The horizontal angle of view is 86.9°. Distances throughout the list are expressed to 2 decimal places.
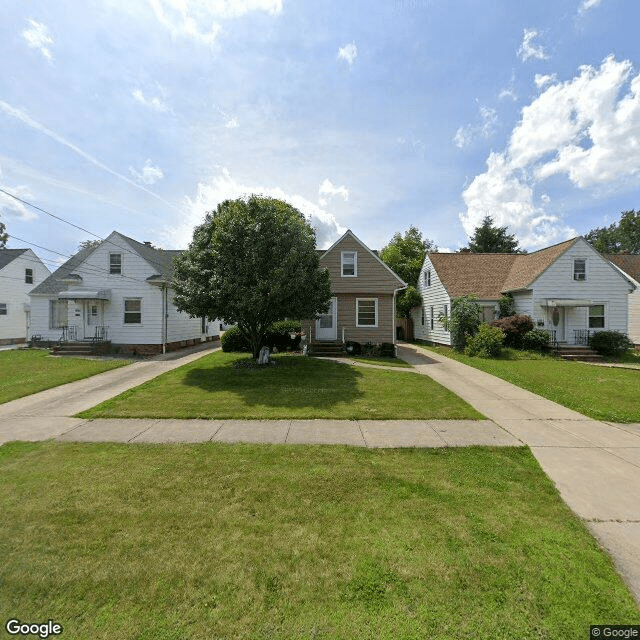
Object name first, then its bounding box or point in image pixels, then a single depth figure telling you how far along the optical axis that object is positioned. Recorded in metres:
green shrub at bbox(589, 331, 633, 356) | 18.84
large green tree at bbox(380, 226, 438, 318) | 27.97
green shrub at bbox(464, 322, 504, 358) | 18.08
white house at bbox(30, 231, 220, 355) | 19.16
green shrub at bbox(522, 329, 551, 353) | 19.08
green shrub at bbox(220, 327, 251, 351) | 18.11
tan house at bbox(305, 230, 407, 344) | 19.31
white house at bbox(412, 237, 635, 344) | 20.22
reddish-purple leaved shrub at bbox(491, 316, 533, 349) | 19.08
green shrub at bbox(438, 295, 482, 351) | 20.08
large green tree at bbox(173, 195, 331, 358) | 11.91
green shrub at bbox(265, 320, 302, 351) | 18.84
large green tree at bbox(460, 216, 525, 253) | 42.44
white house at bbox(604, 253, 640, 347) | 23.38
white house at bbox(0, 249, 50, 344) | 24.72
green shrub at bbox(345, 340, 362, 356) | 18.28
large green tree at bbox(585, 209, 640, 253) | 50.66
